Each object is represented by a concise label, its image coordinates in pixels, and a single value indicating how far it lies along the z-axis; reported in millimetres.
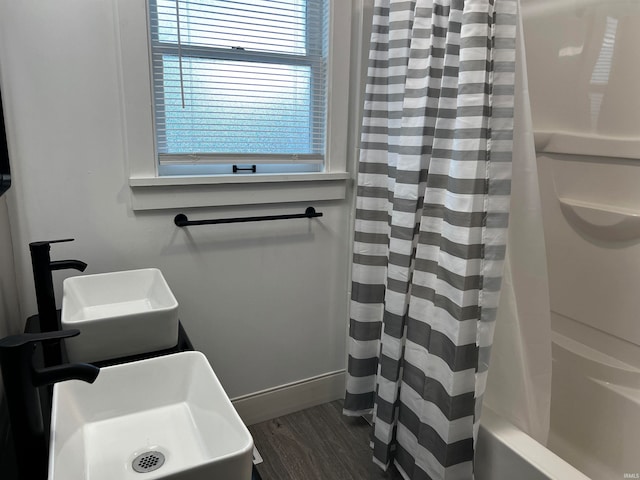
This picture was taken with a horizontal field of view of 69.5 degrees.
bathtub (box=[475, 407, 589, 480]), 1087
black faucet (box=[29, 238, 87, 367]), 1206
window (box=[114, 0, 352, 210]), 1519
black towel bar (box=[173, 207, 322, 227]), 1648
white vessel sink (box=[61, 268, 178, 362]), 1107
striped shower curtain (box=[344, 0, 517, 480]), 1195
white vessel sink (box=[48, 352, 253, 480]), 881
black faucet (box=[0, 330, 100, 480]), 704
